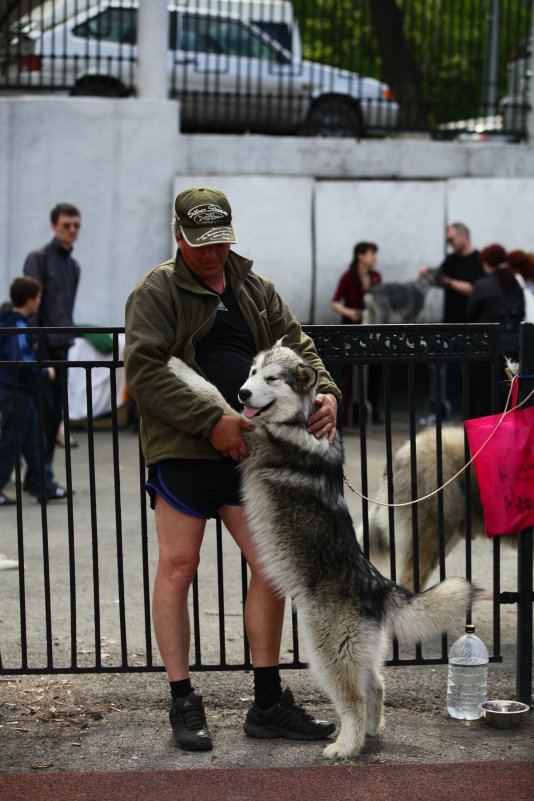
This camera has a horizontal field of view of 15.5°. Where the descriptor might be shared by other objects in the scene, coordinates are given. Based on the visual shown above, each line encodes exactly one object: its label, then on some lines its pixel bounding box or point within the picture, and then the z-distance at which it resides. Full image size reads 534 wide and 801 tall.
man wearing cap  7.40
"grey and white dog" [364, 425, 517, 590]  10.26
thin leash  8.26
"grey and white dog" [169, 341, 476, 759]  7.39
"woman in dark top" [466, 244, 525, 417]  18.28
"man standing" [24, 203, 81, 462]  17.50
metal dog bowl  8.02
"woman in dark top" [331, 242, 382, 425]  23.17
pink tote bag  8.32
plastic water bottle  8.23
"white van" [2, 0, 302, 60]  25.28
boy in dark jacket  15.03
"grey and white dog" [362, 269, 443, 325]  22.58
